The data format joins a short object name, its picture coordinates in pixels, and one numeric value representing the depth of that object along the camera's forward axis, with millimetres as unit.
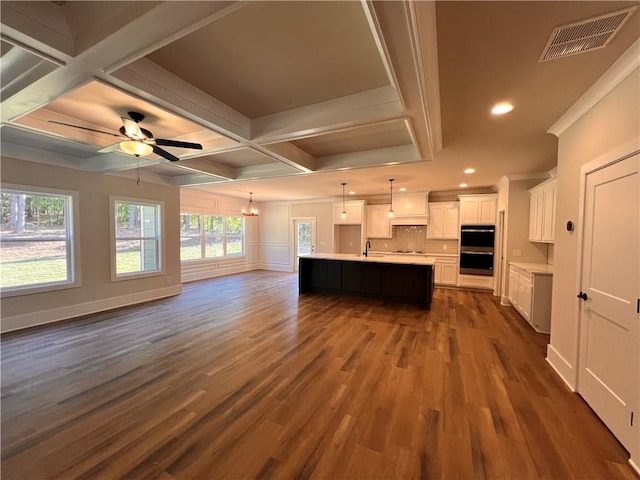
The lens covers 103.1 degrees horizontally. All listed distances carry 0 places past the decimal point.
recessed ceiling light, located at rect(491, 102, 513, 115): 2434
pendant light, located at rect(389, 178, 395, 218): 5725
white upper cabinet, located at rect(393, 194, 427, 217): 6992
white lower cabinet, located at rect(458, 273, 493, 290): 6258
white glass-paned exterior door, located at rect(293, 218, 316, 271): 9250
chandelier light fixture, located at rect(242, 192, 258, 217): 7324
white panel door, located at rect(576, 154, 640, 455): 1748
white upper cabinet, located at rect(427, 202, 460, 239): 6766
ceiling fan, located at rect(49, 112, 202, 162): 2760
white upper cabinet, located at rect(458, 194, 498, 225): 6145
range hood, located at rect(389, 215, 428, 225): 7020
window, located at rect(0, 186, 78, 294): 3879
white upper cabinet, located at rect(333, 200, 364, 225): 7884
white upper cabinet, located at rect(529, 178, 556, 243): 3957
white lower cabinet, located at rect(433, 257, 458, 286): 6742
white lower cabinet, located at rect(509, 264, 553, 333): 3820
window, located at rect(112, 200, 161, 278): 5191
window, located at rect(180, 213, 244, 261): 7625
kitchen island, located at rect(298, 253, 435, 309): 5199
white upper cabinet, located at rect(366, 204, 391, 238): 7621
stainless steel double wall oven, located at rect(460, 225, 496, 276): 6188
